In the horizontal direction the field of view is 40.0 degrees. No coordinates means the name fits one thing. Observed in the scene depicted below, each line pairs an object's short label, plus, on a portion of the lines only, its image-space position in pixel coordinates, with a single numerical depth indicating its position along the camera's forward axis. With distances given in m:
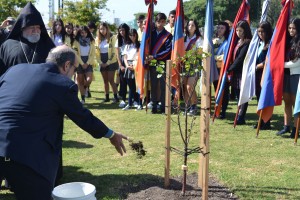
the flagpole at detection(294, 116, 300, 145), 6.84
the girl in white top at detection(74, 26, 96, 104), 11.16
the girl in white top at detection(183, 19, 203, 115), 9.40
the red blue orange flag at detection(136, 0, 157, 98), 9.55
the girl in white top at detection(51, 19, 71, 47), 11.19
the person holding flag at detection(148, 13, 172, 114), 9.47
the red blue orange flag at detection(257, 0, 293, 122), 7.12
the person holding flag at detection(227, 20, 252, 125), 8.24
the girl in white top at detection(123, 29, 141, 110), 10.40
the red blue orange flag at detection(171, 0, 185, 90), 8.38
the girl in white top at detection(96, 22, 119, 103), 11.40
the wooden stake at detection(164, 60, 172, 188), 4.73
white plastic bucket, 3.98
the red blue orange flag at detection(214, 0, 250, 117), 8.35
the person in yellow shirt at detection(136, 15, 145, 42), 11.44
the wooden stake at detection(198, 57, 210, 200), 4.23
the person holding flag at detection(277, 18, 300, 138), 7.13
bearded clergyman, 4.81
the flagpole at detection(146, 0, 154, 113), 9.51
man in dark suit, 3.15
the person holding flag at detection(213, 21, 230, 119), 9.22
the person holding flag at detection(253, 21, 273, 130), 7.77
